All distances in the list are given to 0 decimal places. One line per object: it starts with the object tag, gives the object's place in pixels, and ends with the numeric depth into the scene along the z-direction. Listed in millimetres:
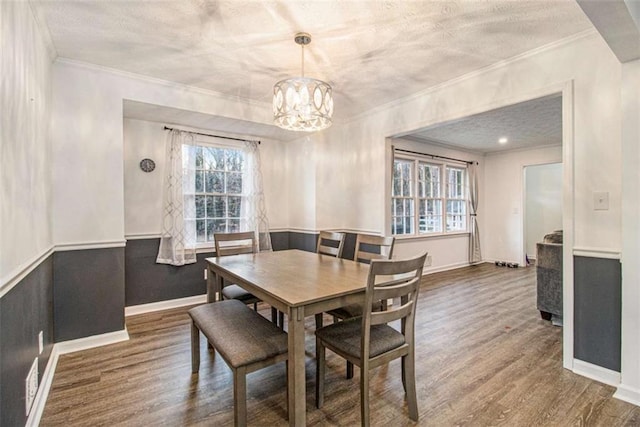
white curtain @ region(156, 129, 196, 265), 3625
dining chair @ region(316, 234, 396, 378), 2168
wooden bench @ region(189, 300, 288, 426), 1496
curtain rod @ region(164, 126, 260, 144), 3632
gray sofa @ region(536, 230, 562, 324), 3184
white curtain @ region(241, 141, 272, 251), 4242
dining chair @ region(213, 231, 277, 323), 2581
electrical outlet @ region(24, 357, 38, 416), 1589
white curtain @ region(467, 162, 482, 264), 6277
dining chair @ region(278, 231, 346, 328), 2824
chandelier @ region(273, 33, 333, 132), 2131
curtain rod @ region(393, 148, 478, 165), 5143
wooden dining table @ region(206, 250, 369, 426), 1486
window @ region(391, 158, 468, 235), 5258
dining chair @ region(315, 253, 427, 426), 1511
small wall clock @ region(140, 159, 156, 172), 3539
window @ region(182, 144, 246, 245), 3830
